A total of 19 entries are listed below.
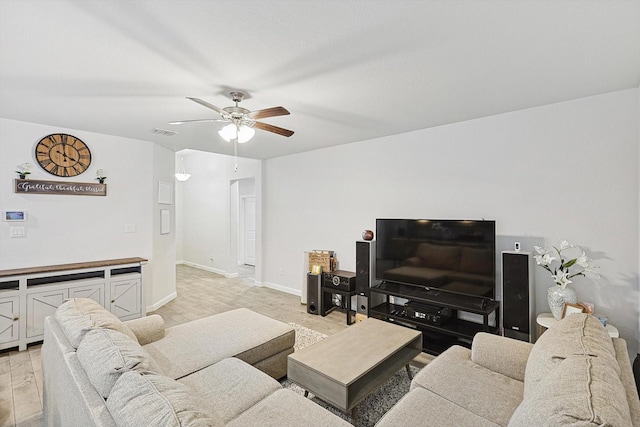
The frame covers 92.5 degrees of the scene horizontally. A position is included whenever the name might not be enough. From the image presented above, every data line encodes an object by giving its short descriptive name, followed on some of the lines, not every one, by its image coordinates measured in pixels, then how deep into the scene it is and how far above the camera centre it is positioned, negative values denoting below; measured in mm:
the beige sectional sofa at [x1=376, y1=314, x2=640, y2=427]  1032 -760
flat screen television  3119 -427
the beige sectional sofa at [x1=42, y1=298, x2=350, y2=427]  1146 -940
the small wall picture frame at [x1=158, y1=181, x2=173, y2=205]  4785 +372
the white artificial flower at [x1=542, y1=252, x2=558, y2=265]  2744 -389
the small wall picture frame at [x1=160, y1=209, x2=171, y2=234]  4855 -71
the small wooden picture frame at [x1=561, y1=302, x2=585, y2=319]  2539 -779
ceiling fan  2572 +837
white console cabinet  3268 -872
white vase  2672 -724
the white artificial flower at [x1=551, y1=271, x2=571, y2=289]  2706 -560
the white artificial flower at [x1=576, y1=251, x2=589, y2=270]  2615 -387
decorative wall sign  3584 +368
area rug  2184 -1434
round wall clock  3713 +782
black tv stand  3096 -1129
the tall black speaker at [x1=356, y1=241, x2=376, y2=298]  3957 -632
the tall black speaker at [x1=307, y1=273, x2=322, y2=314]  4445 -1124
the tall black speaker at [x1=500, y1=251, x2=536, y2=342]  2867 -753
